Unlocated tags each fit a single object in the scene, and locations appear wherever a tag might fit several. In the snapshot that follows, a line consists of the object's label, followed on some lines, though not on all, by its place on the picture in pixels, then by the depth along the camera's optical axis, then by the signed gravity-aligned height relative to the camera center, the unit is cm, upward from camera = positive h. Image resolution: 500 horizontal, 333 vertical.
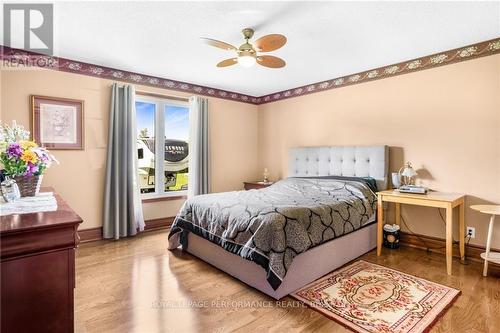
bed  219 -60
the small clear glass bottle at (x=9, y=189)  161 -16
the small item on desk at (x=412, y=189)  302 -31
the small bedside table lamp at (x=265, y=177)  528 -27
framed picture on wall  330 +55
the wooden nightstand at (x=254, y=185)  494 -41
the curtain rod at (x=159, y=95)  412 +113
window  430 +32
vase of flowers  171 +3
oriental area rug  188 -113
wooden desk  264 -43
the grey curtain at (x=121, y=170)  373 -9
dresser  107 -47
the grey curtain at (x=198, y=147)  458 +29
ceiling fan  228 +107
